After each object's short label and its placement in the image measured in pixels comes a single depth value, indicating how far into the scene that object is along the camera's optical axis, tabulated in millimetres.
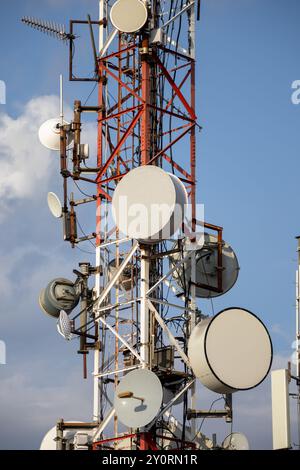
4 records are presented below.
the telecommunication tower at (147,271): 47500
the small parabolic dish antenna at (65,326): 49938
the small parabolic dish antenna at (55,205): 52375
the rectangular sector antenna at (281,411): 43188
